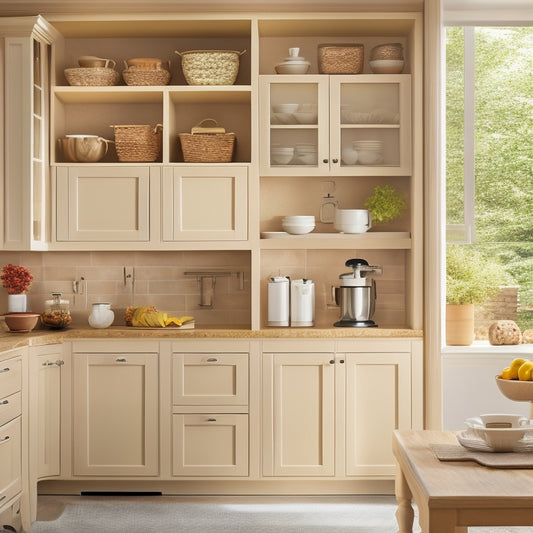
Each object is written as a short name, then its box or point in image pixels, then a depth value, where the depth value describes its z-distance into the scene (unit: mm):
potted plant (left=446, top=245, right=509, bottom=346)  5176
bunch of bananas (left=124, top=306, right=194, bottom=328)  4871
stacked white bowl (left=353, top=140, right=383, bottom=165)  4941
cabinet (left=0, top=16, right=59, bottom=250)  4707
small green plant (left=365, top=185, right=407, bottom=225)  5000
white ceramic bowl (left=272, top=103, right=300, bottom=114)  4938
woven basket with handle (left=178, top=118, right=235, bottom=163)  4930
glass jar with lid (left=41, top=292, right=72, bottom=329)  4926
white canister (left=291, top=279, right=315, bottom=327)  4969
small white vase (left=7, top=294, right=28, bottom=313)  4930
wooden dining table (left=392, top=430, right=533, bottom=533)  2197
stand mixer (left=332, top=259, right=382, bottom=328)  4922
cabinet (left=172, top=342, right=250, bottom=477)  4770
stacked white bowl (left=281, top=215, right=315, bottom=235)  4953
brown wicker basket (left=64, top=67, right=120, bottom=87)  4953
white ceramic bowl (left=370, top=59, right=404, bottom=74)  4969
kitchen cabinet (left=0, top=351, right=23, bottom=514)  3945
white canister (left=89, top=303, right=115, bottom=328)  4941
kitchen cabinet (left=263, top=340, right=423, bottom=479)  4770
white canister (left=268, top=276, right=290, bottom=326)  4961
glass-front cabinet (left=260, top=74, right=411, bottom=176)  4922
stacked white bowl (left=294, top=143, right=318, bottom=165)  4949
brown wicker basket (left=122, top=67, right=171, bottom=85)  4941
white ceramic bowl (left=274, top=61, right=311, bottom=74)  4969
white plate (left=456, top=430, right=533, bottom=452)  2652
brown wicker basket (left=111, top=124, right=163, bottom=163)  4969
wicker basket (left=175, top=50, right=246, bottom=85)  4891
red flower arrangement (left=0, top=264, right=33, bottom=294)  4867
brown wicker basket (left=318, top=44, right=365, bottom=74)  4945
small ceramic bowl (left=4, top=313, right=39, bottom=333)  4730
